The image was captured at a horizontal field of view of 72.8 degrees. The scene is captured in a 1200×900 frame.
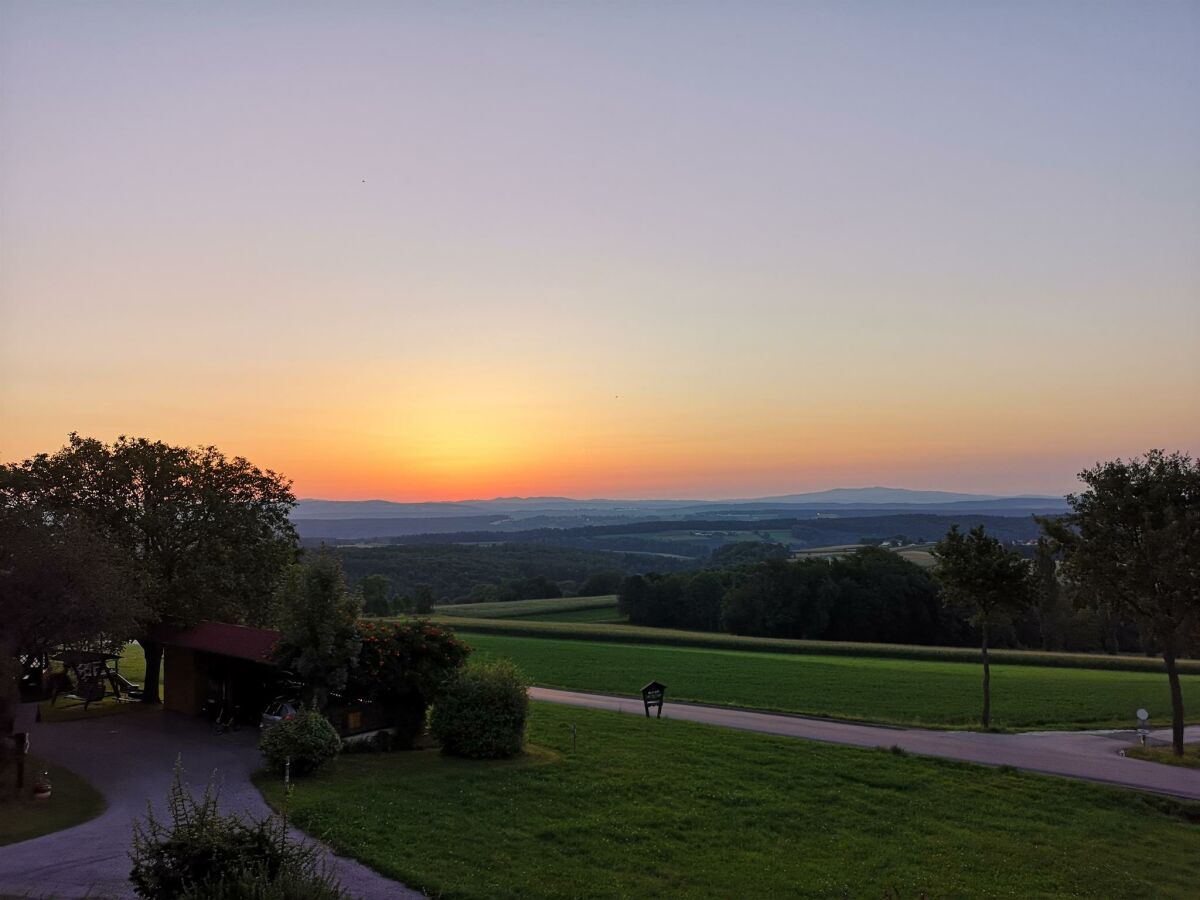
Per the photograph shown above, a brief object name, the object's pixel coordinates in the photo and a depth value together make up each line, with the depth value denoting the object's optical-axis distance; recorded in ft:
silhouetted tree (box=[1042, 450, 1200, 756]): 71.36
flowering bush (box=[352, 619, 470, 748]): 68.64
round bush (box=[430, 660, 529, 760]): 64.18
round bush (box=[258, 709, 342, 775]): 57.62
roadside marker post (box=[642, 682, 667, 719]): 89.86
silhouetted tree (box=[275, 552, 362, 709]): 65.41
